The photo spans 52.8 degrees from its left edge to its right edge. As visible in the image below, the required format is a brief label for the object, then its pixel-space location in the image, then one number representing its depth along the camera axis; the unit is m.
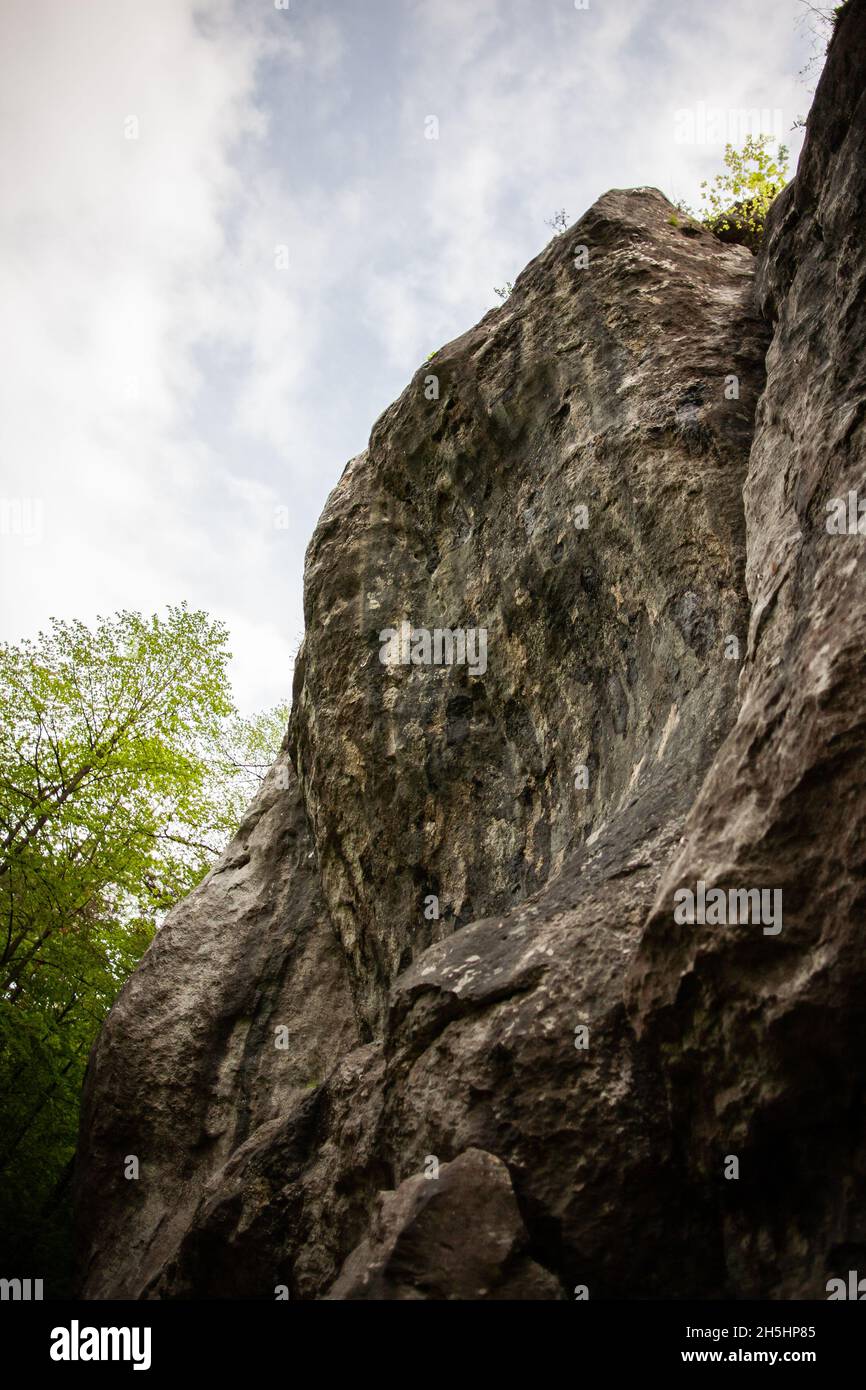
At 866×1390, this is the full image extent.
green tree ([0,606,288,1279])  12.39
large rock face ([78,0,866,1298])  4.50
